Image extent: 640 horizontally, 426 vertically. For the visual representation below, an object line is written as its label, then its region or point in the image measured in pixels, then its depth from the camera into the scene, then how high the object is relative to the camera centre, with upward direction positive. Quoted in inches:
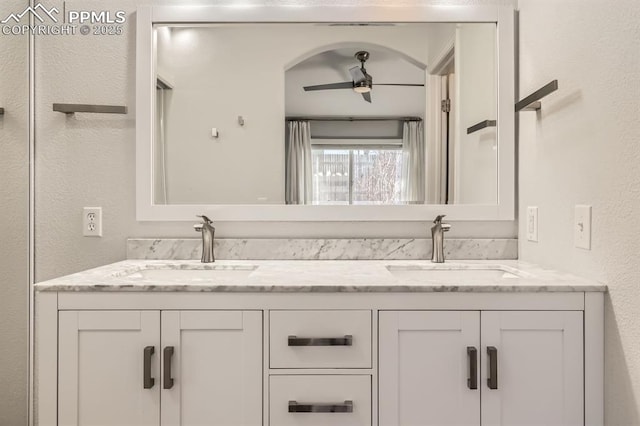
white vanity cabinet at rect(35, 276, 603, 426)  44.2 -15.2
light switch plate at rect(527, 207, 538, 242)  59.1 -1.4
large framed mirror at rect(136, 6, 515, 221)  64.9 +15.5
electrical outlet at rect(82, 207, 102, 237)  65.5 -1.3
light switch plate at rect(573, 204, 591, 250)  46.5 -1.5
